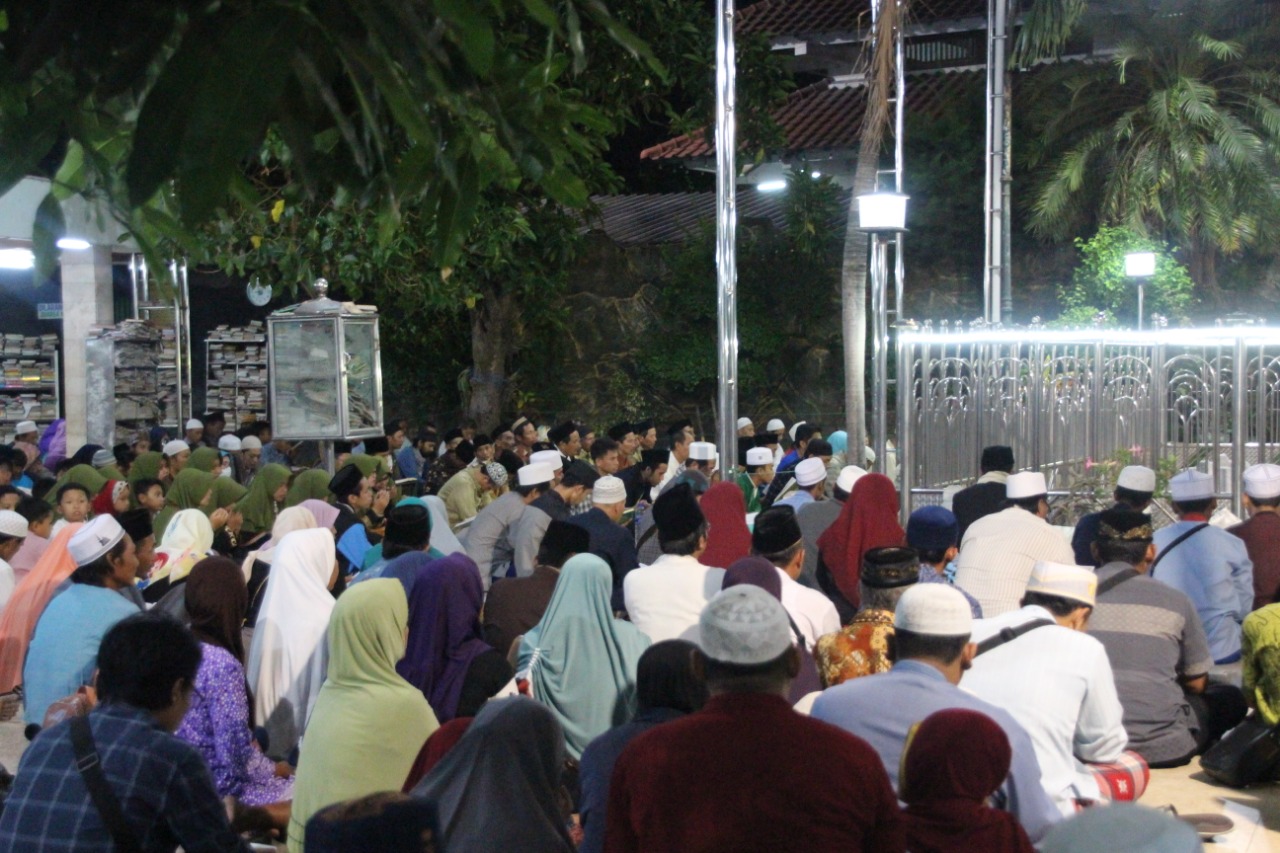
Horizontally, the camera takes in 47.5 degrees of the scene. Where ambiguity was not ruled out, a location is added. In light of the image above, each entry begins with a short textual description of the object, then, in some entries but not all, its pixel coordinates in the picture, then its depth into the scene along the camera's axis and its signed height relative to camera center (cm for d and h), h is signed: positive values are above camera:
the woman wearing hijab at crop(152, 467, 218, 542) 1084 -63
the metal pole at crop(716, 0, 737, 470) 1017 +123
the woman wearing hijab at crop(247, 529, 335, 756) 646 -107
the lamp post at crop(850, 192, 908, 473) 1134 +125
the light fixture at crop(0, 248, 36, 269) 1931 +202
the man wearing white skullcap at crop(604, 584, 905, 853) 298 -79
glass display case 1147 +26
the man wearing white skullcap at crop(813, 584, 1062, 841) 398 -82
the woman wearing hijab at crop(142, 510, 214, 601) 839 -84
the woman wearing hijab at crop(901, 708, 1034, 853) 324 -87
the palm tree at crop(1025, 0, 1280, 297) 2275 +416
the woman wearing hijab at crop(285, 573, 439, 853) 482 -105
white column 1955 +126
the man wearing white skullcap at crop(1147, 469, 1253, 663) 734 -88
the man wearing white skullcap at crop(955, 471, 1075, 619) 711 -78
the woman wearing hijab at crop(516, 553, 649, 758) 571 -103
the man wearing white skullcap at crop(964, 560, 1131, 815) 483 -99
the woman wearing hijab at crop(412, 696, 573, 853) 393 -105
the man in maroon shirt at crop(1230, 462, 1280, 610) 775 -72
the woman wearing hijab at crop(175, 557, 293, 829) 523 -106
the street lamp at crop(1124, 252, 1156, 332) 1847 +167
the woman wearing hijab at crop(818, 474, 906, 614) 792 -71
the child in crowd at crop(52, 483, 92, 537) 1005 -66
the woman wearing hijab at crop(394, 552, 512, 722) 583 -99
